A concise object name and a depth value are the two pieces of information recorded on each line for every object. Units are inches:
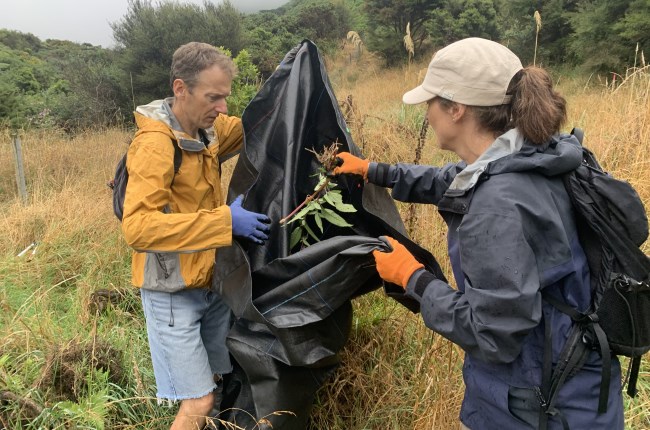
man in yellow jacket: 72.7
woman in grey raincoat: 47.3
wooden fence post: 229.3
